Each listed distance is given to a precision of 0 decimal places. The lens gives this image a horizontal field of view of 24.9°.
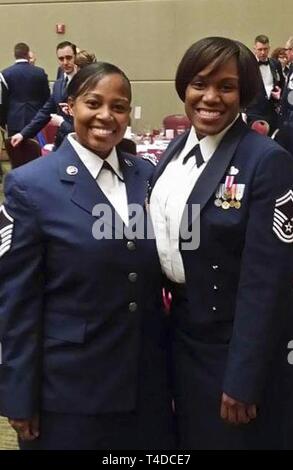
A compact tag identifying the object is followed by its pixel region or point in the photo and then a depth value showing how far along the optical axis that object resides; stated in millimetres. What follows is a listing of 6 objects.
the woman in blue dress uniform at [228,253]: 1567
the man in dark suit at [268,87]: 6363
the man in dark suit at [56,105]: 5258
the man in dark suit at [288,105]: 3725
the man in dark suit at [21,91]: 7133
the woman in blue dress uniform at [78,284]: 1611
